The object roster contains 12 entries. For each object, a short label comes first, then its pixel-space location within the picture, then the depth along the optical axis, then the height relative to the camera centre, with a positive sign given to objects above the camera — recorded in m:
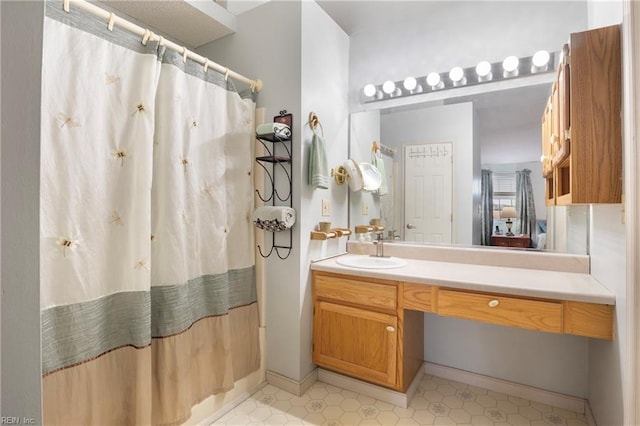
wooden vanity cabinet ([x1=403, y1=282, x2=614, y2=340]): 1.33 -0.44
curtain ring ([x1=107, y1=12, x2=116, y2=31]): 1.28 +0.80
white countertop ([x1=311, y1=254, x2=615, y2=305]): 1.36 -0.33
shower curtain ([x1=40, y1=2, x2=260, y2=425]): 1.15 -0.07
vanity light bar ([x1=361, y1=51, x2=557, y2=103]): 1.89 +0.92
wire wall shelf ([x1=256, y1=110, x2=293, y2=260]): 1.96 +0.23
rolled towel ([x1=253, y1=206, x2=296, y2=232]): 1.81 -0.02
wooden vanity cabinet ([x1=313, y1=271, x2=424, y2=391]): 1.76 -0.70
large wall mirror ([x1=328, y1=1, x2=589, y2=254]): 1.88 +0.68
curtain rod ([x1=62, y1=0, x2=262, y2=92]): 1.20 +0.81
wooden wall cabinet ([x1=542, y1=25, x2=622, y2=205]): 1.10 +0.35
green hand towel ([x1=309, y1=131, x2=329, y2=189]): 1.93 +0.31
